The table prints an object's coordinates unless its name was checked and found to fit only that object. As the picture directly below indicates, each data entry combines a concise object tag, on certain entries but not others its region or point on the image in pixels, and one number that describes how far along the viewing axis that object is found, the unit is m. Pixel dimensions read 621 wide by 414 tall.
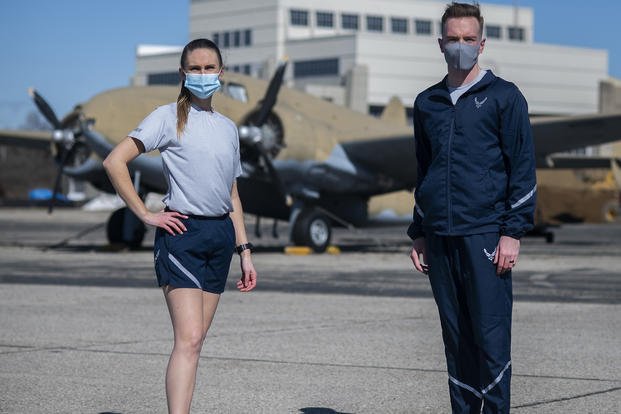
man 5.71
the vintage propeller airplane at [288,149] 24.67
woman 5.82
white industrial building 107.19
